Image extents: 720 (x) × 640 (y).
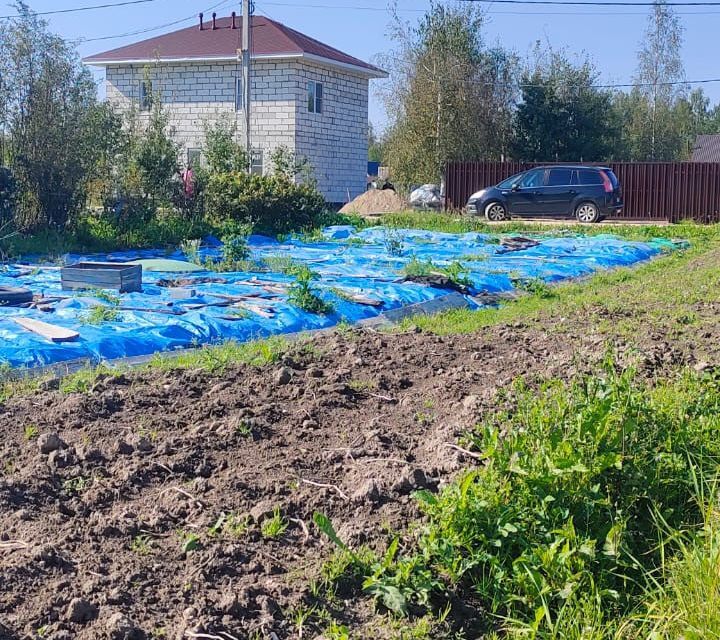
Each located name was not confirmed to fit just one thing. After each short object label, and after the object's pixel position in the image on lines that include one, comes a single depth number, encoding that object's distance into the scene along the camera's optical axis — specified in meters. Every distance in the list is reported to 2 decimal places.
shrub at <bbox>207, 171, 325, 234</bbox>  22.36
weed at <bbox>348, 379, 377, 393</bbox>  6.34
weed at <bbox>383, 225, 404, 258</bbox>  17.00
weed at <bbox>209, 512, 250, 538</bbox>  4.05
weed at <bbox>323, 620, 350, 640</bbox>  3.29
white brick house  33.66
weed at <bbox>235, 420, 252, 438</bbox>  5.29
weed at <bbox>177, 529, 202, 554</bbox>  3.86
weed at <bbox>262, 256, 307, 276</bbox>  13.91
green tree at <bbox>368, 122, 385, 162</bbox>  69.12
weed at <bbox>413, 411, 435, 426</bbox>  5.59
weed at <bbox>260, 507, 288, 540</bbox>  4.05
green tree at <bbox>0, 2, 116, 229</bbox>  18.38
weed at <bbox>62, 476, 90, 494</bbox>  4.51
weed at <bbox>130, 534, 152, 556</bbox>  3.87
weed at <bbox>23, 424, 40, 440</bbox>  5.32
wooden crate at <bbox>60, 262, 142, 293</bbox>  11.86
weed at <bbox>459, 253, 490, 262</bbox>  16.38
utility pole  28.41
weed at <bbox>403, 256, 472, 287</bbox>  12.80
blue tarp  8.88
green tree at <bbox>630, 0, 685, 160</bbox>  50.44
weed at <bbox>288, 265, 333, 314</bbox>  10.49
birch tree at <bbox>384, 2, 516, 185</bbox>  38.41
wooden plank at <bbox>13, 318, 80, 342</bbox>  8.61
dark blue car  26.77
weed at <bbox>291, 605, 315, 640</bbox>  3.36
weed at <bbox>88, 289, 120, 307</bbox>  10.87
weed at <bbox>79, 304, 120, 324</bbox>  9.56
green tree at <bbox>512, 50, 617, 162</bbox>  41.06
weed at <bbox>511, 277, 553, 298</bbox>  12.97
